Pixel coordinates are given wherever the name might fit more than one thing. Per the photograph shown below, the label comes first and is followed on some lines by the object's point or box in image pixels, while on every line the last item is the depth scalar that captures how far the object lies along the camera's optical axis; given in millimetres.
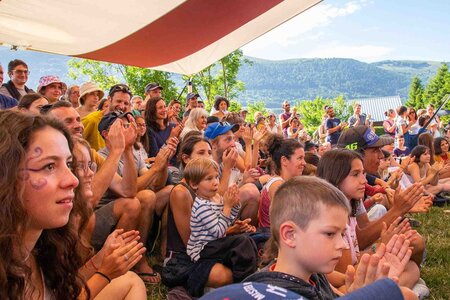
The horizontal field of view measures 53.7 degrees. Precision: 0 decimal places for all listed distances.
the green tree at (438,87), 56006
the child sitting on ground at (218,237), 2842
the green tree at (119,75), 37906
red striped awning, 4281
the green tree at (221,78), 41881
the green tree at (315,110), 76500
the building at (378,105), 100812
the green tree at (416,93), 61994
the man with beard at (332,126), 10609
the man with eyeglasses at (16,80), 4824
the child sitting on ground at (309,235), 1664
